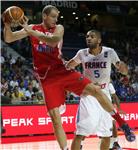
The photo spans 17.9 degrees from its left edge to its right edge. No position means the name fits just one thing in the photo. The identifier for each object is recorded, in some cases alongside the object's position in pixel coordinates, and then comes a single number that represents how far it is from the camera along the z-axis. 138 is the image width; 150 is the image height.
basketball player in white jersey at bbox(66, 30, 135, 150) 6.38
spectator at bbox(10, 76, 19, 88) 14.00
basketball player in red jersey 5.73
